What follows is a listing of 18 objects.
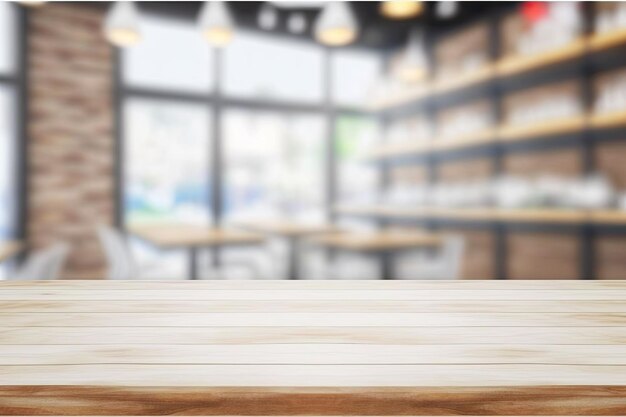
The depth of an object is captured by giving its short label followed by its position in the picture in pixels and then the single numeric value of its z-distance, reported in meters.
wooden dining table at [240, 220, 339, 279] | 4.03
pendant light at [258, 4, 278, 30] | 4.38
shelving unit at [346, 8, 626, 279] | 3.59
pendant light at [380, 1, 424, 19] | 2.82
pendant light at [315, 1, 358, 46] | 3.29
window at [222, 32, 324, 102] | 6.10
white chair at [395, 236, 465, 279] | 3.36
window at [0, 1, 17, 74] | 4.85
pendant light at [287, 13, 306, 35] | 4.86
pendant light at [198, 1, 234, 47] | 3.35
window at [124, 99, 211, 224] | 5.59
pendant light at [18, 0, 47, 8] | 2.60
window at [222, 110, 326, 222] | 6.16
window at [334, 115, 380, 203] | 6.52
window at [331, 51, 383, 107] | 6.69
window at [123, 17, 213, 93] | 5.57
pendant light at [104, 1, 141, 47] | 3.37
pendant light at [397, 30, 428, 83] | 4.23
